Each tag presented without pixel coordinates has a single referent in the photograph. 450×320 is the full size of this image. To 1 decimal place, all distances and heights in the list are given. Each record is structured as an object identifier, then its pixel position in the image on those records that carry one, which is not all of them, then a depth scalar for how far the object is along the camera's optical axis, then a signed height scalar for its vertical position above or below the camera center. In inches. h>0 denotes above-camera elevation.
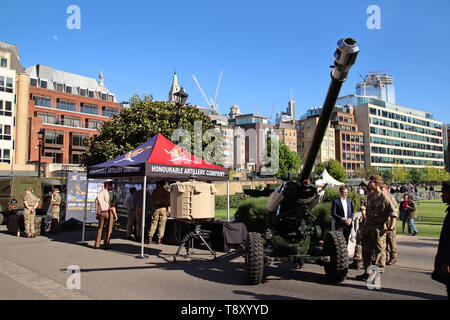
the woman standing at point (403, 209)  607.8 -42.4
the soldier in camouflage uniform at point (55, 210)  588.1 -44.5
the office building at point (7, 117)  1873.8 +358.8
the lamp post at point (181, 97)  527.3 +132.5
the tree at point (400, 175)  3959.2 +109.8
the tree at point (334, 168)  3408.7 +157.0
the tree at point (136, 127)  879.1 +147.6
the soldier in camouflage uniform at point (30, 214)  514.9 -45.9
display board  600.6 -19.6
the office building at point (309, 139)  4158.5 +550.0
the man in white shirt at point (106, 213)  422.9 -35.4
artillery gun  260.7 -44.2
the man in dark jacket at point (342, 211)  333.4 -25.4
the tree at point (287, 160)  3548.2 +251.0
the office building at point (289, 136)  4315.9 +609.6
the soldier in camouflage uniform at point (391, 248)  334.9 -62.7
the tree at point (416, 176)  4232.3 +105.5
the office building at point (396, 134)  4458.7 +704.3
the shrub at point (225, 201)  1403.2 -68.4
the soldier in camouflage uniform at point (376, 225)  271.1 -32.1
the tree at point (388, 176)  3929.6 +96.8
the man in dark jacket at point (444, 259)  162.1 -34.9
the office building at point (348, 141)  4266.7 +536.7
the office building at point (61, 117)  2289.6 +485.8
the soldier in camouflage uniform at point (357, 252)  331.6 -65.9
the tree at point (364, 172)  3798.7 +139.3
